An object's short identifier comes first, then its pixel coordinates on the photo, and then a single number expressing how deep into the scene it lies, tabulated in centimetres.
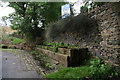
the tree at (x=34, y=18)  961
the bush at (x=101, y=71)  323
